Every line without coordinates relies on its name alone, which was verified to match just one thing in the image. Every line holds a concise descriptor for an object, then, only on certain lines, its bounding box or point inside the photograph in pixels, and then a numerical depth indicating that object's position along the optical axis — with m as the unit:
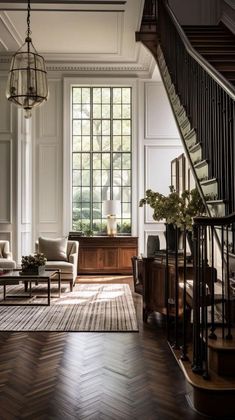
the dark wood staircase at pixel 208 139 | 2.90
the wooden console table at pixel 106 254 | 9.84
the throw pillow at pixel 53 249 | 8.20
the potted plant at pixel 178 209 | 4.75
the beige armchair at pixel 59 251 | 7.94
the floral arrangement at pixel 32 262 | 6.71
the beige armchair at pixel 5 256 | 8.29
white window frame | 10.38
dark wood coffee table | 6.40
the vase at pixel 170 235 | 5.05
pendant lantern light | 6.61
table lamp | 9.79
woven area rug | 5.14
